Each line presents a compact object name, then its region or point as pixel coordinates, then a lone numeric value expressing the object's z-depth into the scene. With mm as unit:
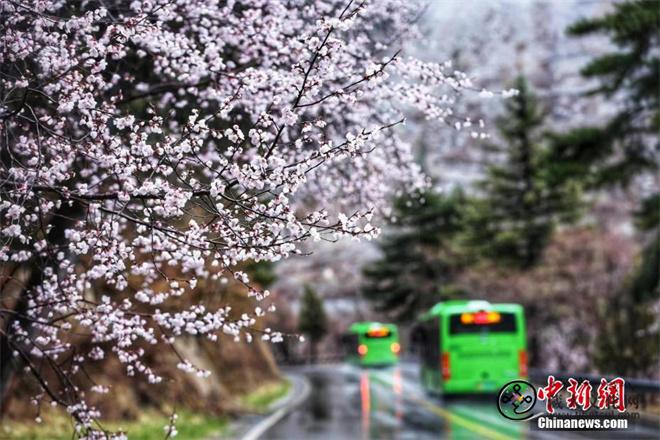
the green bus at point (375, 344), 57062
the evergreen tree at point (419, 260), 55688
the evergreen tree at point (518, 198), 41219
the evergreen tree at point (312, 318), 85125
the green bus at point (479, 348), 25031
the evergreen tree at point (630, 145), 20922
